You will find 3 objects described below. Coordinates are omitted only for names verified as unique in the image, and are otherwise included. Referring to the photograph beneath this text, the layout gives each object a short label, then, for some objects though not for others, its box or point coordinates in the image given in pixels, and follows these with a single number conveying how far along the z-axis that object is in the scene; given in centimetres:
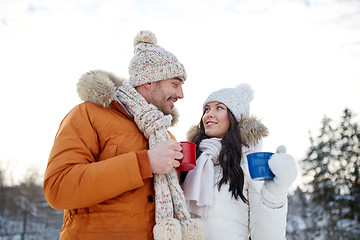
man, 206
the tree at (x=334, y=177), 1844
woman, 256
